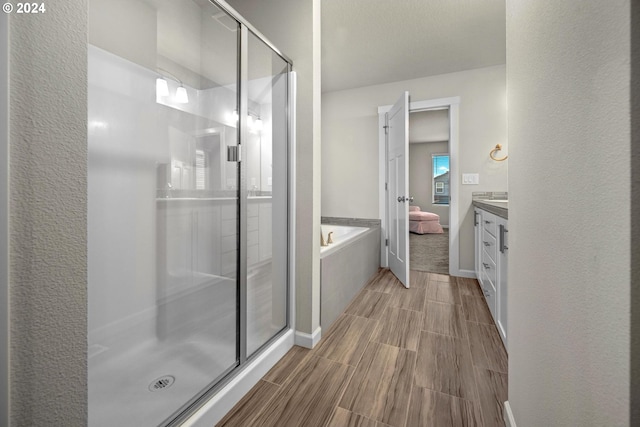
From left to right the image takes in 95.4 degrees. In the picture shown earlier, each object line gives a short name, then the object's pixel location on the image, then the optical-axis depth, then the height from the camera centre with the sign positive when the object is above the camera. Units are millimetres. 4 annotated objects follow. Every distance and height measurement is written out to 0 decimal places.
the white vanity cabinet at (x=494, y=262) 1692 -361
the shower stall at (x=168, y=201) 1202 +39
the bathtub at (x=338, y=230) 3654 -261
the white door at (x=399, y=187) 2891 +254
